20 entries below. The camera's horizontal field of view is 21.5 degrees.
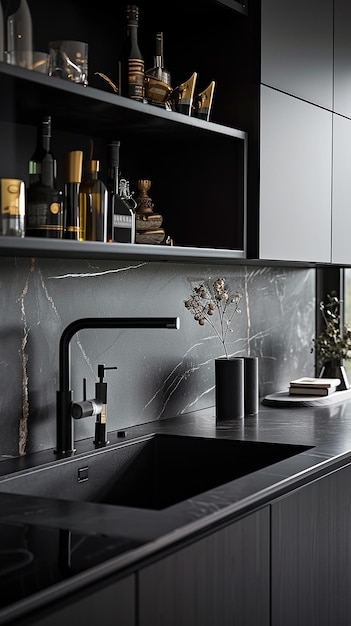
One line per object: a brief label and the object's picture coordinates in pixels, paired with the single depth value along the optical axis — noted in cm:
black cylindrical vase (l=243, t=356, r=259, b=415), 301
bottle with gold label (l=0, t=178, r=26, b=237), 181
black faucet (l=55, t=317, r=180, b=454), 228
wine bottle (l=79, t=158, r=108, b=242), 208
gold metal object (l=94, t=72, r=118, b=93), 236
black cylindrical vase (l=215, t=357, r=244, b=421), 289
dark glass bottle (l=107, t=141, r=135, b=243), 224
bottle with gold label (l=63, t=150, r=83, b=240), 205
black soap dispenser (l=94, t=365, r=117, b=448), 237
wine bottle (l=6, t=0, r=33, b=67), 186
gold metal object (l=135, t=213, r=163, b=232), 249
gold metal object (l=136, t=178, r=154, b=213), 255
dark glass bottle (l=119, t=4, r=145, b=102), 230
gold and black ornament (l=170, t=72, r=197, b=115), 246
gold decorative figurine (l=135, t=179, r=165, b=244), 249
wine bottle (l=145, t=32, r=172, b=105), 241
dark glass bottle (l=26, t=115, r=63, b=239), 198
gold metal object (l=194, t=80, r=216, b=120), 254
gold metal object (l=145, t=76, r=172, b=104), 241
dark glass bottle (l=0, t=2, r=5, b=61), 181
